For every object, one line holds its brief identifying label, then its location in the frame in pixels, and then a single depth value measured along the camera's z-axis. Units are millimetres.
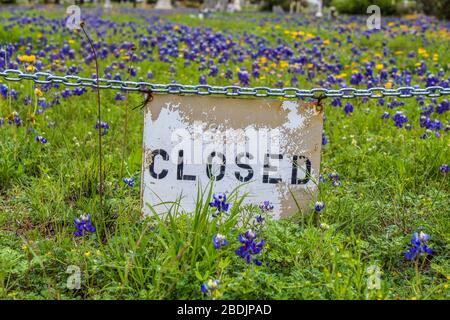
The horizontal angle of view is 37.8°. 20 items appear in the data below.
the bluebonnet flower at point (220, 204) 2962
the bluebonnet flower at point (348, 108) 5252
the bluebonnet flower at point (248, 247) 2705
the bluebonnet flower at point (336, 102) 5429
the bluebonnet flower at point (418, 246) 2740
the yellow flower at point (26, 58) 5569
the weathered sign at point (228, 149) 3322
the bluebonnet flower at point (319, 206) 3168
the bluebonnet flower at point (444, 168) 3832
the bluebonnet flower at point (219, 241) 2670
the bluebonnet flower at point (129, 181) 3512
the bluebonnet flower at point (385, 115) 5027
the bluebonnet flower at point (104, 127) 4453
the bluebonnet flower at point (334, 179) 3689
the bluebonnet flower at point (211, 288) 2451
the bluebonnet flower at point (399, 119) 4754
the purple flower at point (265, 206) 3186
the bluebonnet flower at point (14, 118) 4250
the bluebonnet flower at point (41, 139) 4095
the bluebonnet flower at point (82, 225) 3008
